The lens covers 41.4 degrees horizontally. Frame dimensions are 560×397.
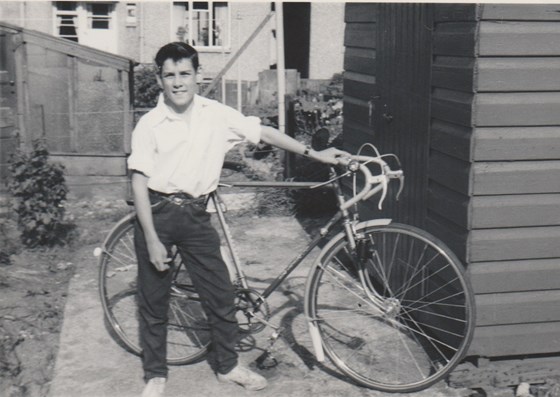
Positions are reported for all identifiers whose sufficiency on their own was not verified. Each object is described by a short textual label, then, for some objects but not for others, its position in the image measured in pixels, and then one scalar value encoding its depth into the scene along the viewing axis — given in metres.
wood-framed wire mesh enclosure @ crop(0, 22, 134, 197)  8.81
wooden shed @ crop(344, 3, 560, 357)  3.82
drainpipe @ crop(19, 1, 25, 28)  20.70
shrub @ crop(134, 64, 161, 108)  18.53
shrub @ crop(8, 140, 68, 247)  6.87
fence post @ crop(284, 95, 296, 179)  9.09
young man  3.81
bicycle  4.00
